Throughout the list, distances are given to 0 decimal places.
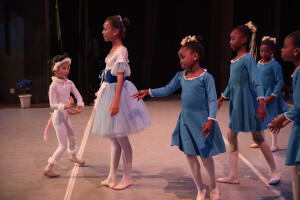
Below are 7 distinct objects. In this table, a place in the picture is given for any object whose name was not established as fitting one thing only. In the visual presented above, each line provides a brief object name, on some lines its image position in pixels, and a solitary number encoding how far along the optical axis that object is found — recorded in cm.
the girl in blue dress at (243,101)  338
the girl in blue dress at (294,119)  249
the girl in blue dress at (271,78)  410
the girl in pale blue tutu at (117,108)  329
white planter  764
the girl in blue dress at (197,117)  297
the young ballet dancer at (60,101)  366
